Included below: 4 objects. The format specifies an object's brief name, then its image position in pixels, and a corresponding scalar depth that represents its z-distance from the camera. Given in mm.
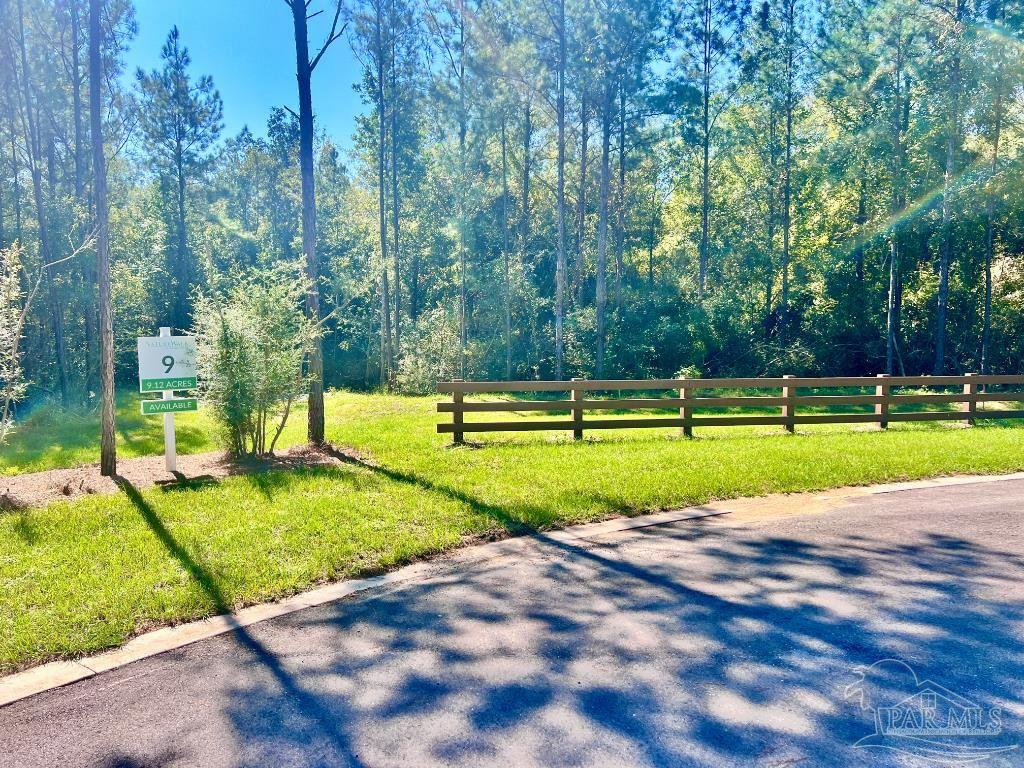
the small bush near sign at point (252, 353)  8539
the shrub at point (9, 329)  7359
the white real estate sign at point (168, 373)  7762
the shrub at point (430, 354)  26203
